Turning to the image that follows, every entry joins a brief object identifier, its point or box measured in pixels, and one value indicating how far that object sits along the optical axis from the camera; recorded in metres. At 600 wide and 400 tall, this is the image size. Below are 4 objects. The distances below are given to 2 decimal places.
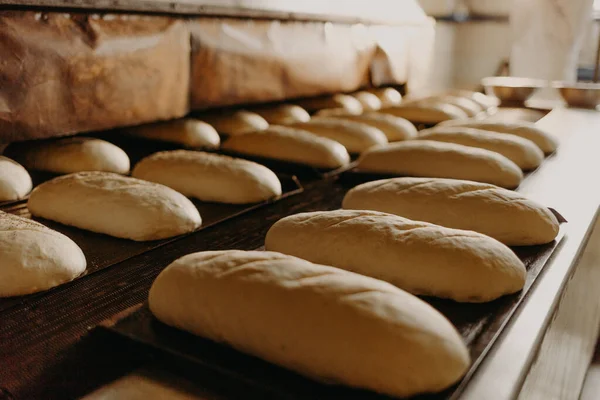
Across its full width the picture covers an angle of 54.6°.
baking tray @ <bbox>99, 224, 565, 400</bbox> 0.83
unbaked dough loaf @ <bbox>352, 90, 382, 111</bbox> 3.82
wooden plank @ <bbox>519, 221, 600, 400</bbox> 1.12
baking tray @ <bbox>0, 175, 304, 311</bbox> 1.34
